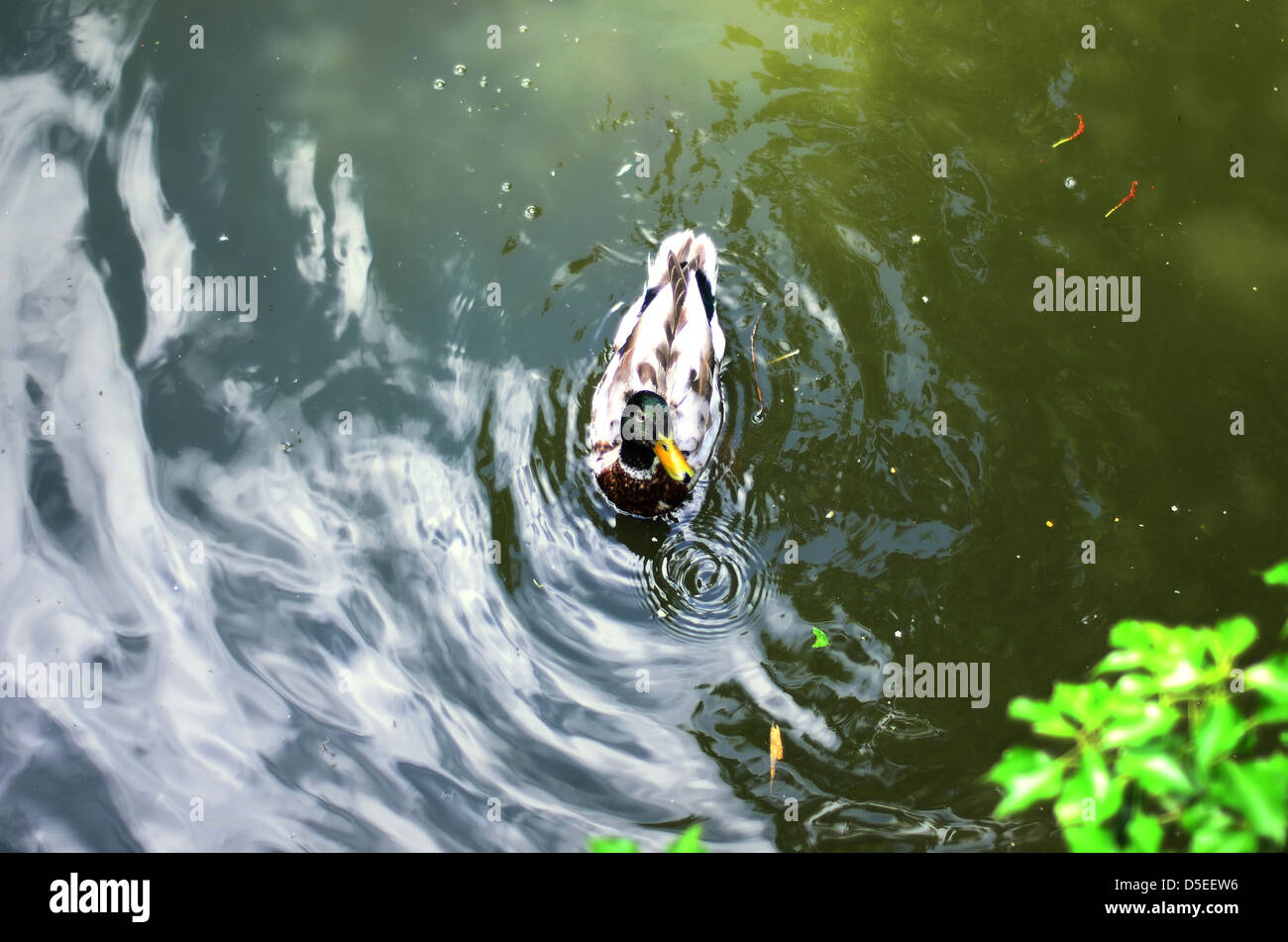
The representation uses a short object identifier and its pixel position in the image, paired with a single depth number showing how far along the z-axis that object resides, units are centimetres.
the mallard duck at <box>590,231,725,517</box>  461
